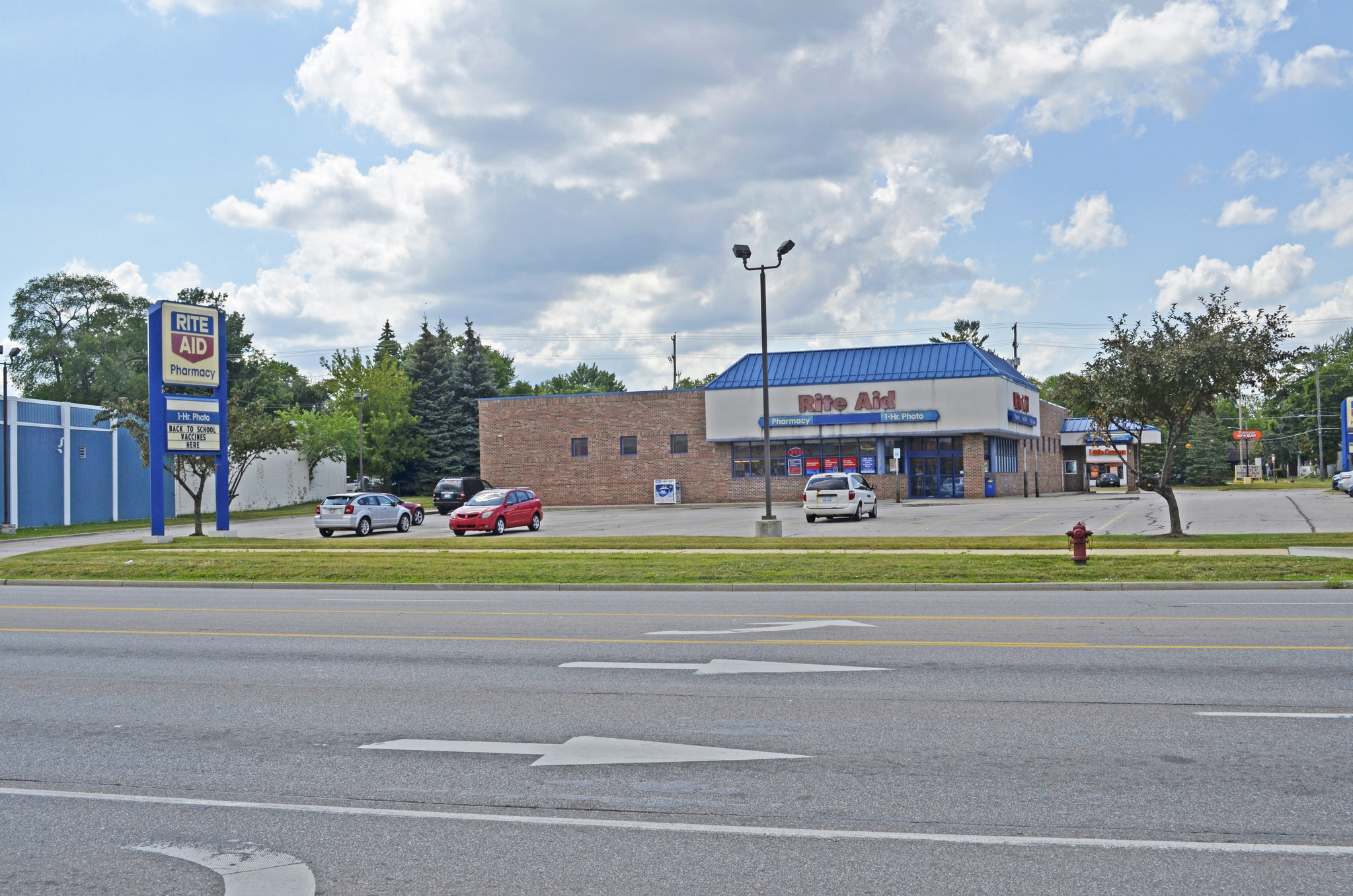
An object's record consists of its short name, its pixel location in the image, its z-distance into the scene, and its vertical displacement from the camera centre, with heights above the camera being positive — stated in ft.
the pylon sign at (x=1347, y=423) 228.22 +9.30
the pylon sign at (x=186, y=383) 101.02 +10.41
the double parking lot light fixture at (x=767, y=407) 89.56 +6.16
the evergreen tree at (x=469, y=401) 273.54 +21.73
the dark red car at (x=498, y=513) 111.14 -3.26
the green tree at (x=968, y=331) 347.36 +47.30
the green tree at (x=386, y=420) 256.11 +16.14
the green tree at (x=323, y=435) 211.00 +10.75
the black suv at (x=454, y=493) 151.23 -1.32
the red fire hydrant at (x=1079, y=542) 58.70 -4.02
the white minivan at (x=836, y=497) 116.98 -2.40
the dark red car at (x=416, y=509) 136.15 -3.33
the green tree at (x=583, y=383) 397.80 +38.08
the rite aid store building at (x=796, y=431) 172.04 +7.92
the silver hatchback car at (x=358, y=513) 118.73 -3.22
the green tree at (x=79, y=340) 270.87 +40.73
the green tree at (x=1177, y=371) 76.13 +7.29
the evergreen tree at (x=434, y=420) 272.51 +16.90
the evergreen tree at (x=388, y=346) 360.28 +48.46
